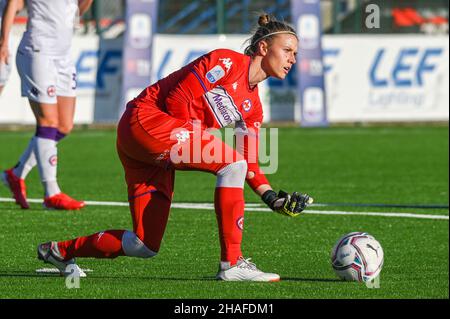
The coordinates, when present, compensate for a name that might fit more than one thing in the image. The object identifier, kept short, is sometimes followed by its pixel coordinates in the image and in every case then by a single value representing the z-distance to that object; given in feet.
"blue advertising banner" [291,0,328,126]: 74.02
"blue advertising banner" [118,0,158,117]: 72.18
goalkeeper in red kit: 23.81
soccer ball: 24.40
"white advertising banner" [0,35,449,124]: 73.41
